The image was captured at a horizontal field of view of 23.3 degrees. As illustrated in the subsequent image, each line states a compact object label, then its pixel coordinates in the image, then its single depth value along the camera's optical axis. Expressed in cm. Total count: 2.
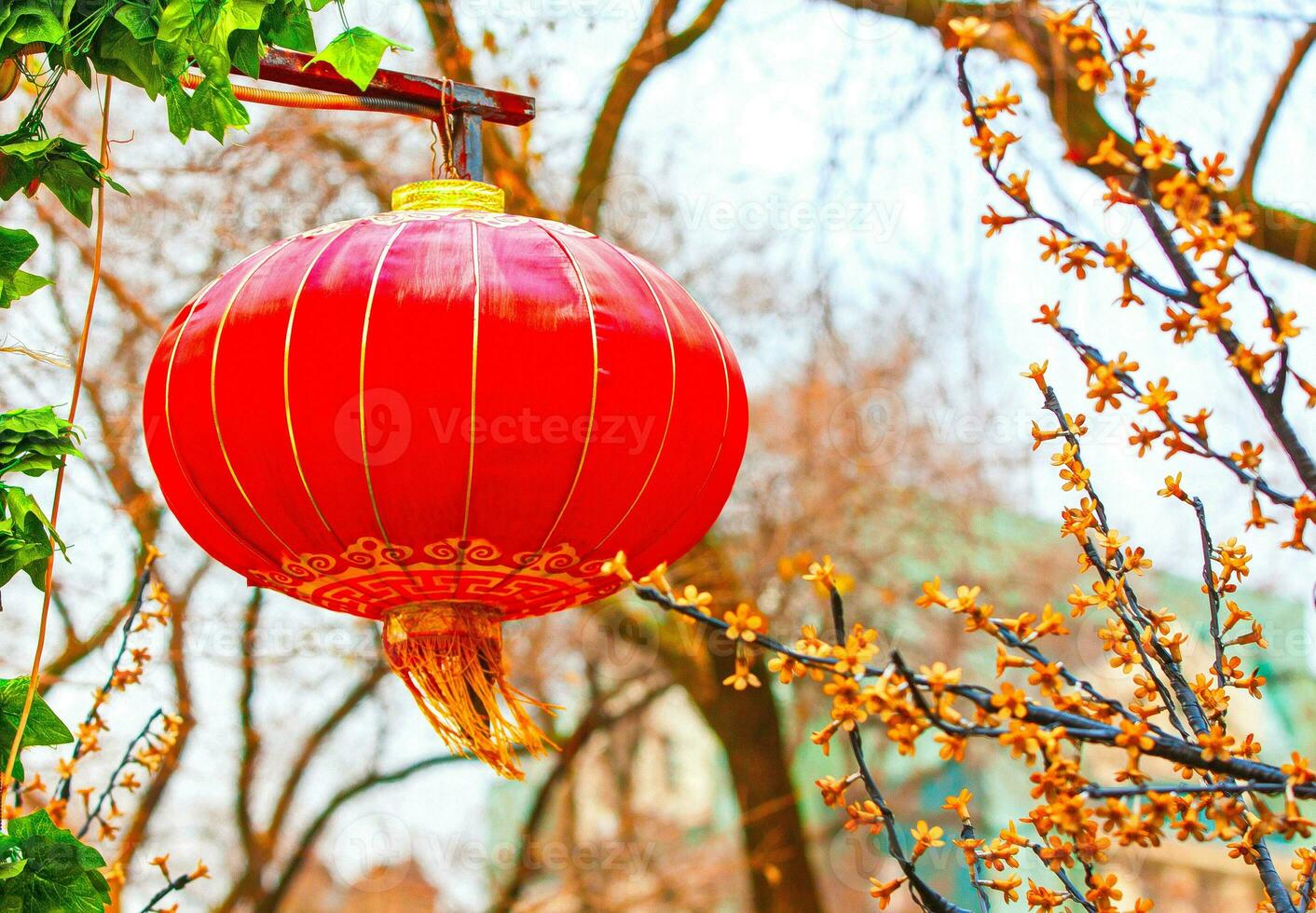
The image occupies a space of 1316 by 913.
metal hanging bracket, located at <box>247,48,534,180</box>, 269
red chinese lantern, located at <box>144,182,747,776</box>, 248
